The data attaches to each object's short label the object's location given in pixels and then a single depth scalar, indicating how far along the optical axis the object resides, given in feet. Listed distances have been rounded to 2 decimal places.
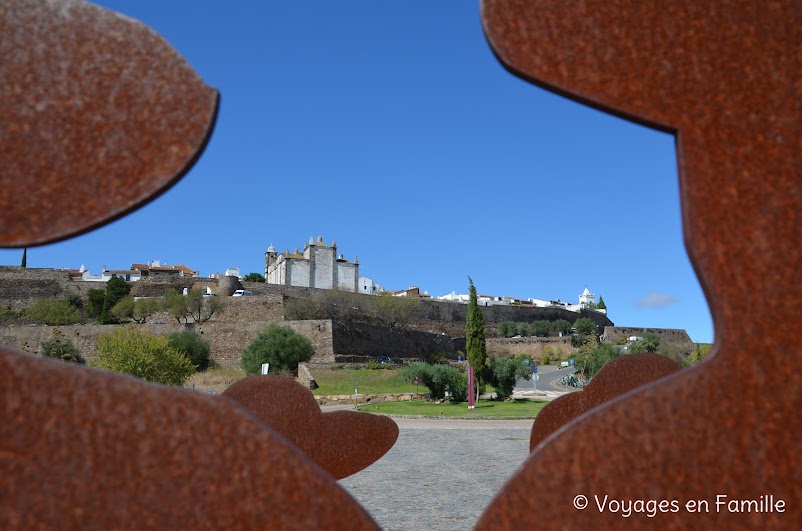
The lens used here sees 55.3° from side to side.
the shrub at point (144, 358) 83.66
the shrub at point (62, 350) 132.37
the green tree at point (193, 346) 129.75
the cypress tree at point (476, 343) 91.71
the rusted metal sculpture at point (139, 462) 4.84
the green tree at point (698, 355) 135.23
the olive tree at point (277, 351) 120.98
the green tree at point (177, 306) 163.63
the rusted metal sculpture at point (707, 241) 4.89
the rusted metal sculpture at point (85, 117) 5.04
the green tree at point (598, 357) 102.12
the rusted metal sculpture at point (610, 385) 13.57
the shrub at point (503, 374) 91.35
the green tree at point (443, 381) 91.09
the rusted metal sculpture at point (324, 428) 12.27
